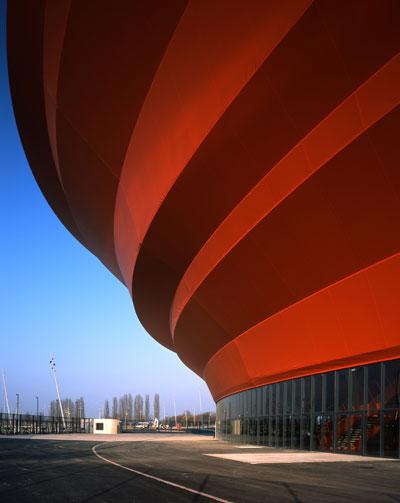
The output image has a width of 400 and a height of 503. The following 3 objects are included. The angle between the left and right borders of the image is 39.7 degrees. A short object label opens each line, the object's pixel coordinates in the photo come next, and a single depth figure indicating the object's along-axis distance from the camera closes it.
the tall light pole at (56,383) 73.39
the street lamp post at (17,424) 59.03
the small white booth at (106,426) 68.06
